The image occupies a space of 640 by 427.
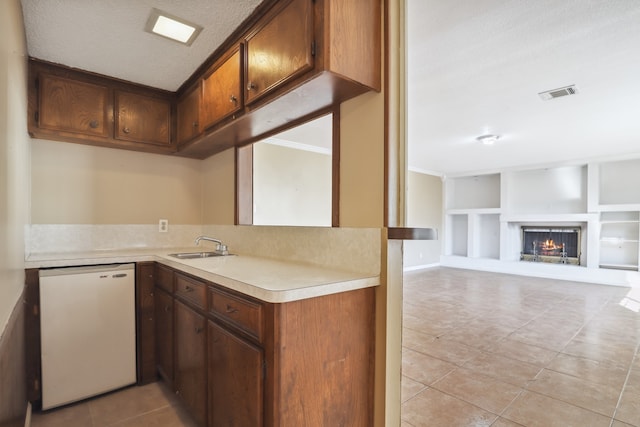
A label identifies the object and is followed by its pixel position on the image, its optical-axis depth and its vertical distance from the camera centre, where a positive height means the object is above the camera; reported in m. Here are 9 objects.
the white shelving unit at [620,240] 6.04 -0.55
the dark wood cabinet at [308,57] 1.28 +0.69
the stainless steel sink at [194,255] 2.30 -0.34
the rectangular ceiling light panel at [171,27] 1.74 +1.07
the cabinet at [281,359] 1.12 -0.60
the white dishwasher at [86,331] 1.89 -0.78
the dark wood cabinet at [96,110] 2.19 +0.77
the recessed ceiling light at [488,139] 4.73 +1.13
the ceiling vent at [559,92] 3.02 +1.19
